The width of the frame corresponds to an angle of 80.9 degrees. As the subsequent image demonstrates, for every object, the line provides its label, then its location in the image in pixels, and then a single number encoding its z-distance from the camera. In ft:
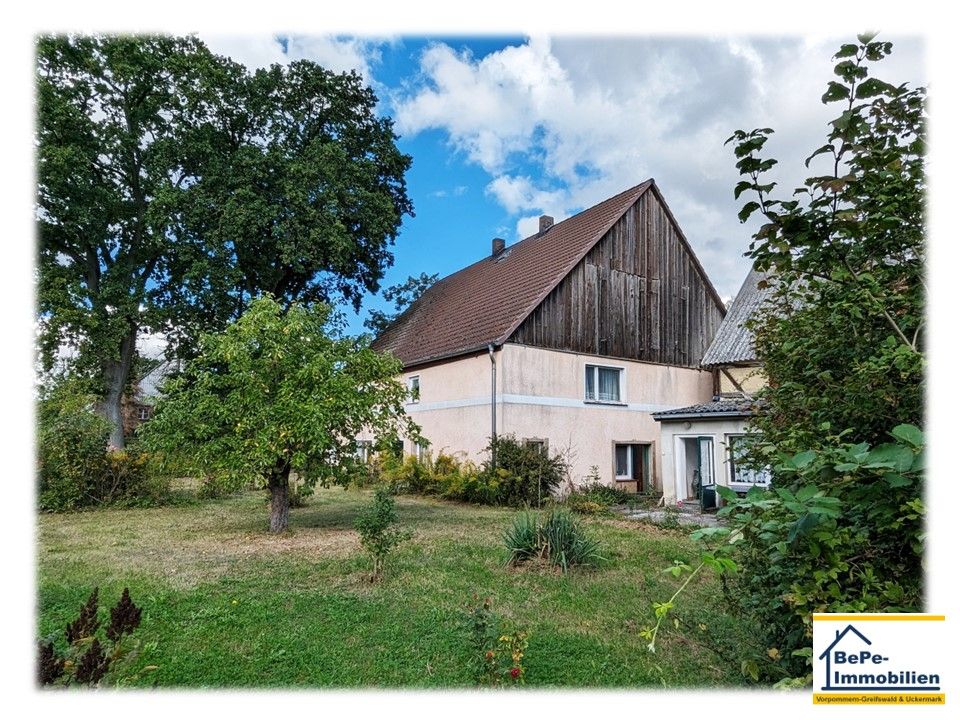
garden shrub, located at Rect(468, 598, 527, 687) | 13.28
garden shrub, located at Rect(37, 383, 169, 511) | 45.14
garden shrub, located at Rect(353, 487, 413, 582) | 23.16
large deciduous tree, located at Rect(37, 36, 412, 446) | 68.08
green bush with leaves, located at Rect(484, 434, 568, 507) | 49.52
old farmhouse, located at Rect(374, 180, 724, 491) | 56.03
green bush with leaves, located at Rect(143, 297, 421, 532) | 31.42
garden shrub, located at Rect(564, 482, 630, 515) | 46.83
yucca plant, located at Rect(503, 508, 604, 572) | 24.77
